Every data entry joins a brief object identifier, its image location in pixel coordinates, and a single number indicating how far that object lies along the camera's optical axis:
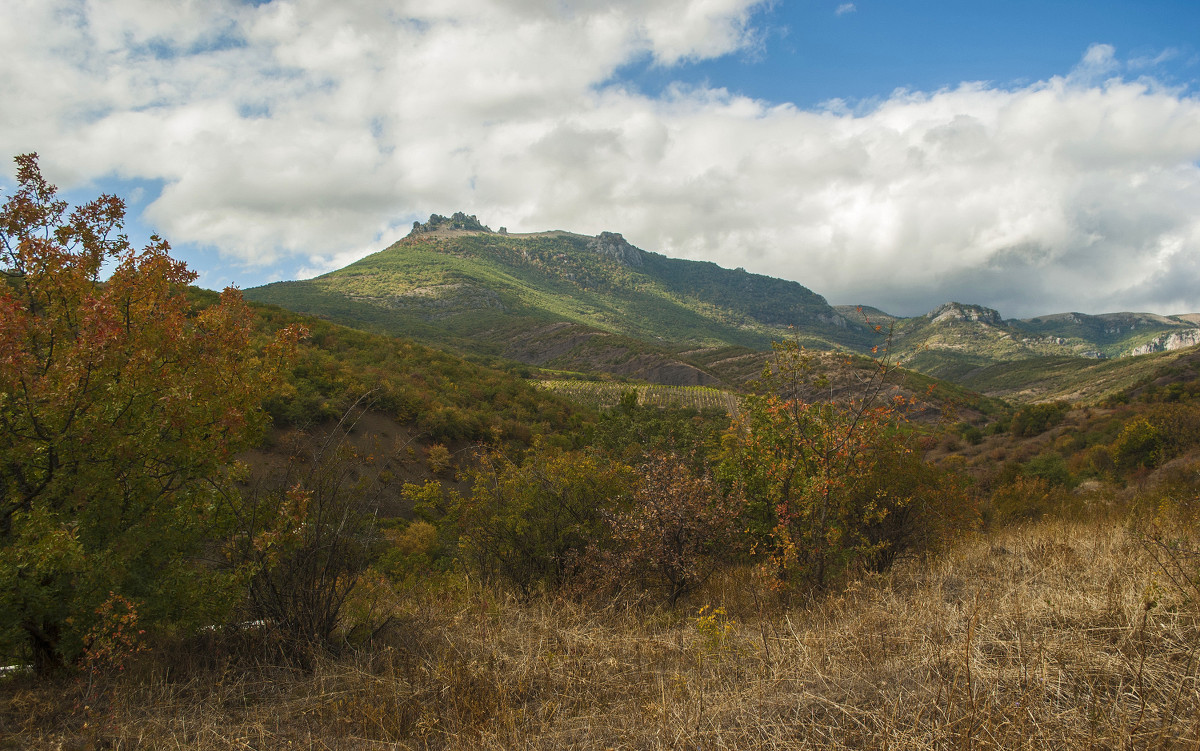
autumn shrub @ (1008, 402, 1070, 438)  42.28
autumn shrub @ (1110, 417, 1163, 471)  24.30
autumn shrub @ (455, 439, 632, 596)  9.16
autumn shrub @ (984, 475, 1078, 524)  12.86
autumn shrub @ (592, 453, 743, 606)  7.64
